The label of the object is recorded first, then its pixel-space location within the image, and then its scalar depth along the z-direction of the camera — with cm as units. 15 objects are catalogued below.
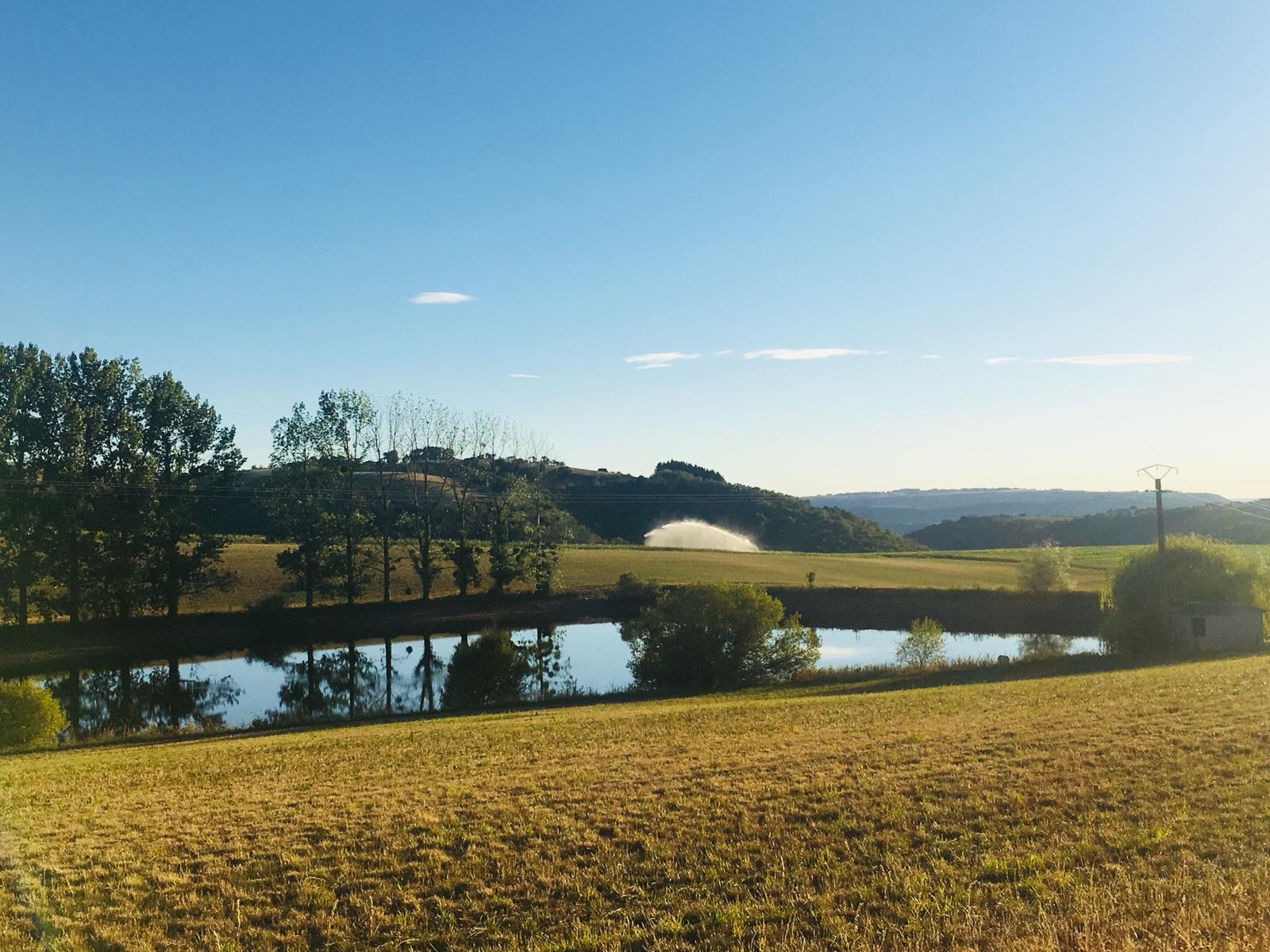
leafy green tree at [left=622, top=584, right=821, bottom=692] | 4472
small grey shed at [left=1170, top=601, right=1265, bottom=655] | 4269
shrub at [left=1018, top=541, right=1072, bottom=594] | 7075
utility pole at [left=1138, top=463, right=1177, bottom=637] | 4628
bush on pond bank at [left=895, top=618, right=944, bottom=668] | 4847
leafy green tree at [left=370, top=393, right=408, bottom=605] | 7181
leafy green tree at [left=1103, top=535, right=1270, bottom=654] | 4672
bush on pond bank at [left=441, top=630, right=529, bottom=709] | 4238
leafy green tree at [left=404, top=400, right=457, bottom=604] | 7288
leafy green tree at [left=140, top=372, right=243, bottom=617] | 6297
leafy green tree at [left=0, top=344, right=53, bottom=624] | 5547
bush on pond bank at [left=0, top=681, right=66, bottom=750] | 2892
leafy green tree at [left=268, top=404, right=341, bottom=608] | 6831
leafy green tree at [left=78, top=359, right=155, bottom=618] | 6025
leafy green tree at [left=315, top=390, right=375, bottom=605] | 7031
